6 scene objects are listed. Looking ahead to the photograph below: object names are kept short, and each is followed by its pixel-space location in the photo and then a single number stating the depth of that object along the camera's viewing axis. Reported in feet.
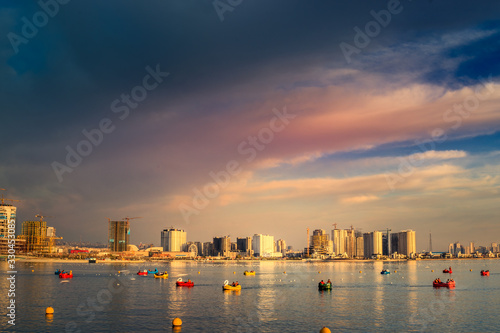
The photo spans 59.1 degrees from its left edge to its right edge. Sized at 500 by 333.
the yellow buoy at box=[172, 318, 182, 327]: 208.95
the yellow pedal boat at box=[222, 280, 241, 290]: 380.23
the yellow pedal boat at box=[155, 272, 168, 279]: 565.12
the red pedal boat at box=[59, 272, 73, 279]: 516.32
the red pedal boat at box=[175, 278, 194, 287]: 419.95
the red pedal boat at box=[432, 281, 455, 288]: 426.92
